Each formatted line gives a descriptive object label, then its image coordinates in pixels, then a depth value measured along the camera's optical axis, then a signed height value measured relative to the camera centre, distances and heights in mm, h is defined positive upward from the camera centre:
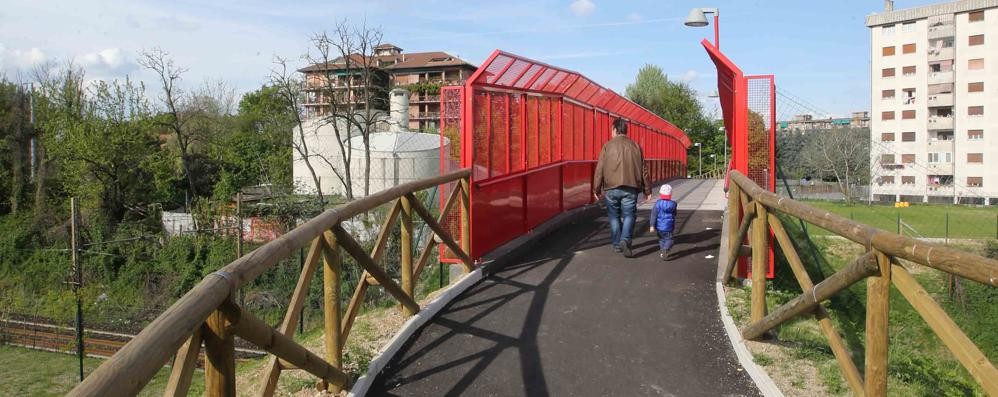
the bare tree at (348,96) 32125 +3910
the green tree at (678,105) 79625 +6961
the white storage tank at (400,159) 36156 +677
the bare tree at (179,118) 36594 +2985
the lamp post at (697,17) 12875 +2631
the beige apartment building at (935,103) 60844 +5548
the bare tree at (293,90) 34312 +4144
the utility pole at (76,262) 18059 -2327
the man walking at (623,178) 8305 -87
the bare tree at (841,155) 54406 +1030
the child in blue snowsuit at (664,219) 8188 -545
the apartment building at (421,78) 62903 +11735
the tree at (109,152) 36281 +1146
